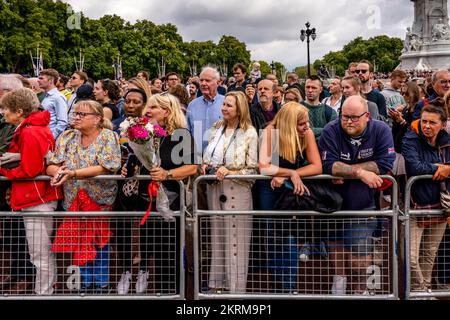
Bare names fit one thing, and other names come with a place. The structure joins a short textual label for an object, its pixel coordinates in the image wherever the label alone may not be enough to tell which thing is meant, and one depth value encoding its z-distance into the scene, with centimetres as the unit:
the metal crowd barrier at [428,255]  543
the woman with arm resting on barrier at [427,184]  545
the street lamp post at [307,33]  3812
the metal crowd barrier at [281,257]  531
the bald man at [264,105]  775
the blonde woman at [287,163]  538
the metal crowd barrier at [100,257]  541
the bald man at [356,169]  534
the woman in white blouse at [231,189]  547
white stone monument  6003
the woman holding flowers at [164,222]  545
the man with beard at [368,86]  874
